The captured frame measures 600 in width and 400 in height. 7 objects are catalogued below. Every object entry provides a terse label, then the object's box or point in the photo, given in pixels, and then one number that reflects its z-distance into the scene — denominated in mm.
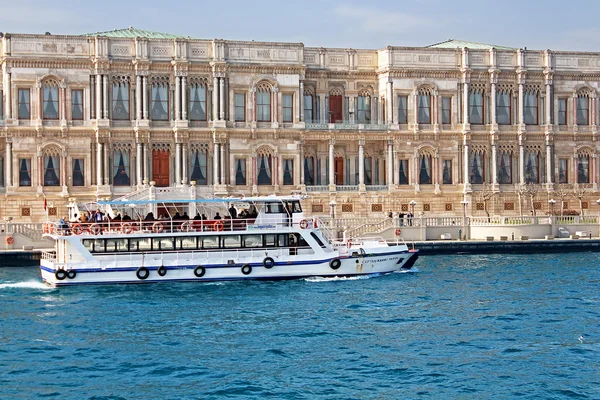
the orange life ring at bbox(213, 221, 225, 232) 49969
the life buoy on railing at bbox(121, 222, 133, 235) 49375
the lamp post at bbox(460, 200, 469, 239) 77131
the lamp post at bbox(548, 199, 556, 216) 78875
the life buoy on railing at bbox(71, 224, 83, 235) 48781
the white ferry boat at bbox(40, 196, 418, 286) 48594
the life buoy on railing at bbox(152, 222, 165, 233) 49688
